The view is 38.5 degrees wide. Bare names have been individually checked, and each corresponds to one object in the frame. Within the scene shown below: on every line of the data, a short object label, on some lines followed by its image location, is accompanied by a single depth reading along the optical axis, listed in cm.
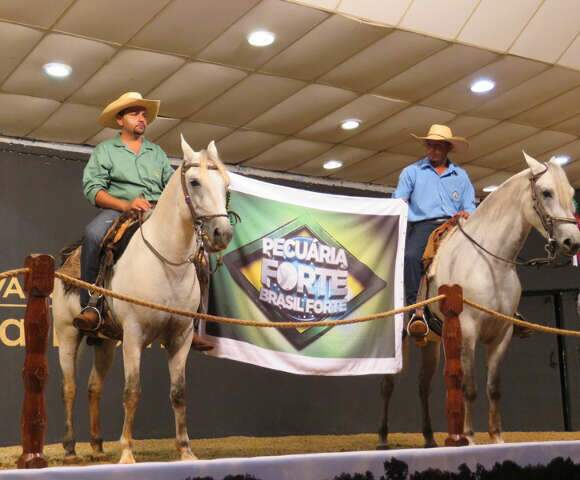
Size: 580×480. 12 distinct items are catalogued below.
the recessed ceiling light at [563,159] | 1053
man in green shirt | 526
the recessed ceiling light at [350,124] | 901
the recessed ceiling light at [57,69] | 730
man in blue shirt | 652
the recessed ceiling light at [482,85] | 813
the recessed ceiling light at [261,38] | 693
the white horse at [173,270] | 462
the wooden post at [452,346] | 500
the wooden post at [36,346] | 349
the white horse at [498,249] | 548
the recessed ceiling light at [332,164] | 1038
